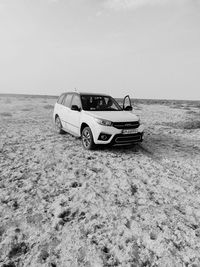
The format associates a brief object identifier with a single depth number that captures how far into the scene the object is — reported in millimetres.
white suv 7463
